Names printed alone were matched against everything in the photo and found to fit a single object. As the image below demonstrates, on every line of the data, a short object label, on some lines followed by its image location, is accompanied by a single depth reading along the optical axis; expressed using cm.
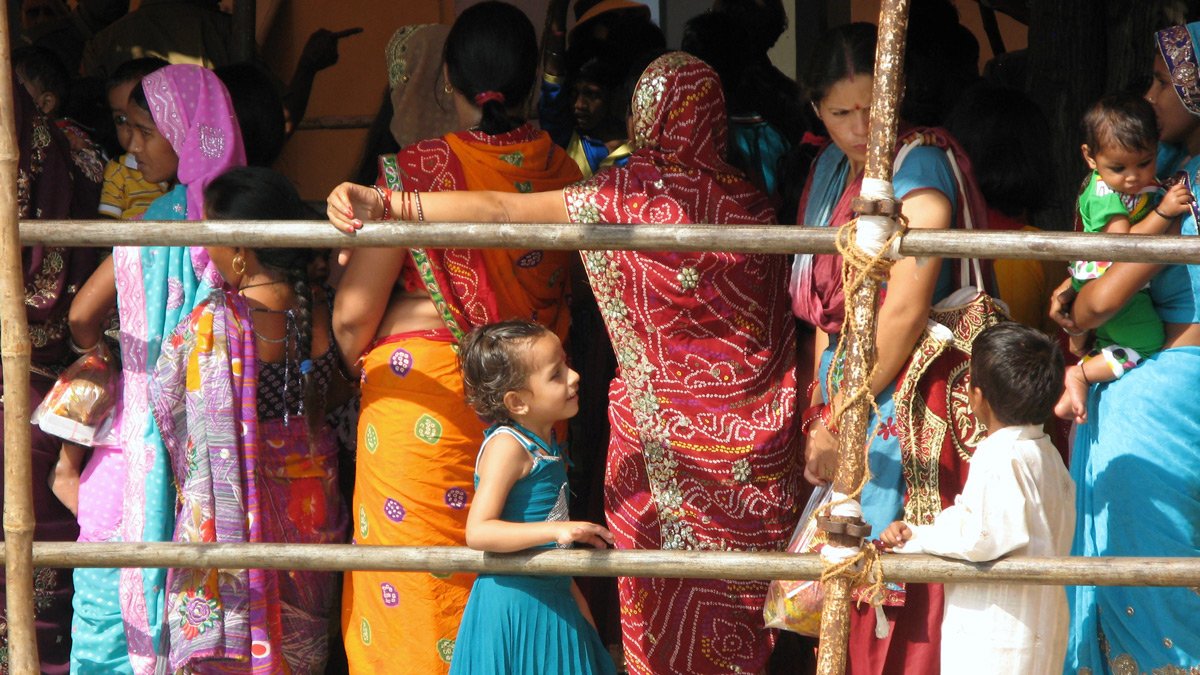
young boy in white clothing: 573
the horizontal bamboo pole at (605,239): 513
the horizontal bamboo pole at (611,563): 526
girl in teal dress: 606
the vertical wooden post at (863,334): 529
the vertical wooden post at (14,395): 561
